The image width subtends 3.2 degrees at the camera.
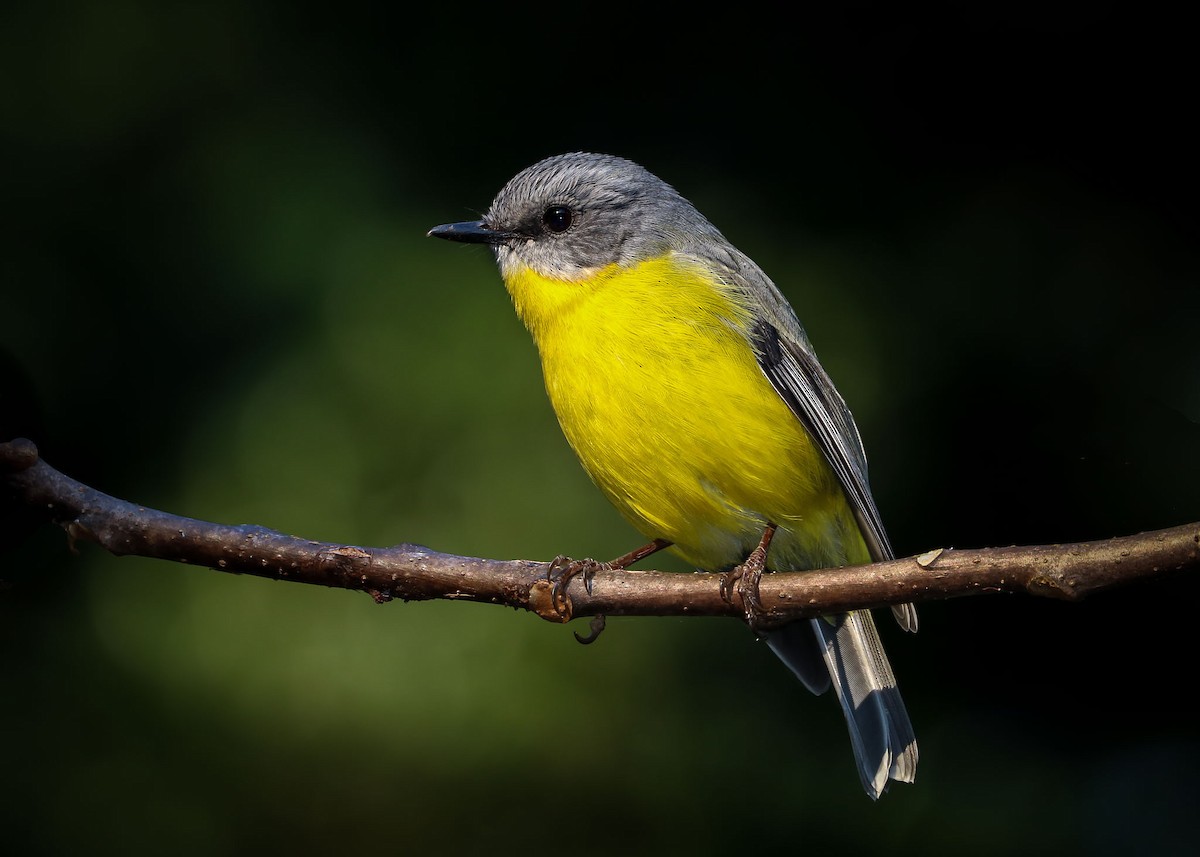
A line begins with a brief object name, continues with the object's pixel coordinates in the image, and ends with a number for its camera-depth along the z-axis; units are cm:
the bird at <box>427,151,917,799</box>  411
